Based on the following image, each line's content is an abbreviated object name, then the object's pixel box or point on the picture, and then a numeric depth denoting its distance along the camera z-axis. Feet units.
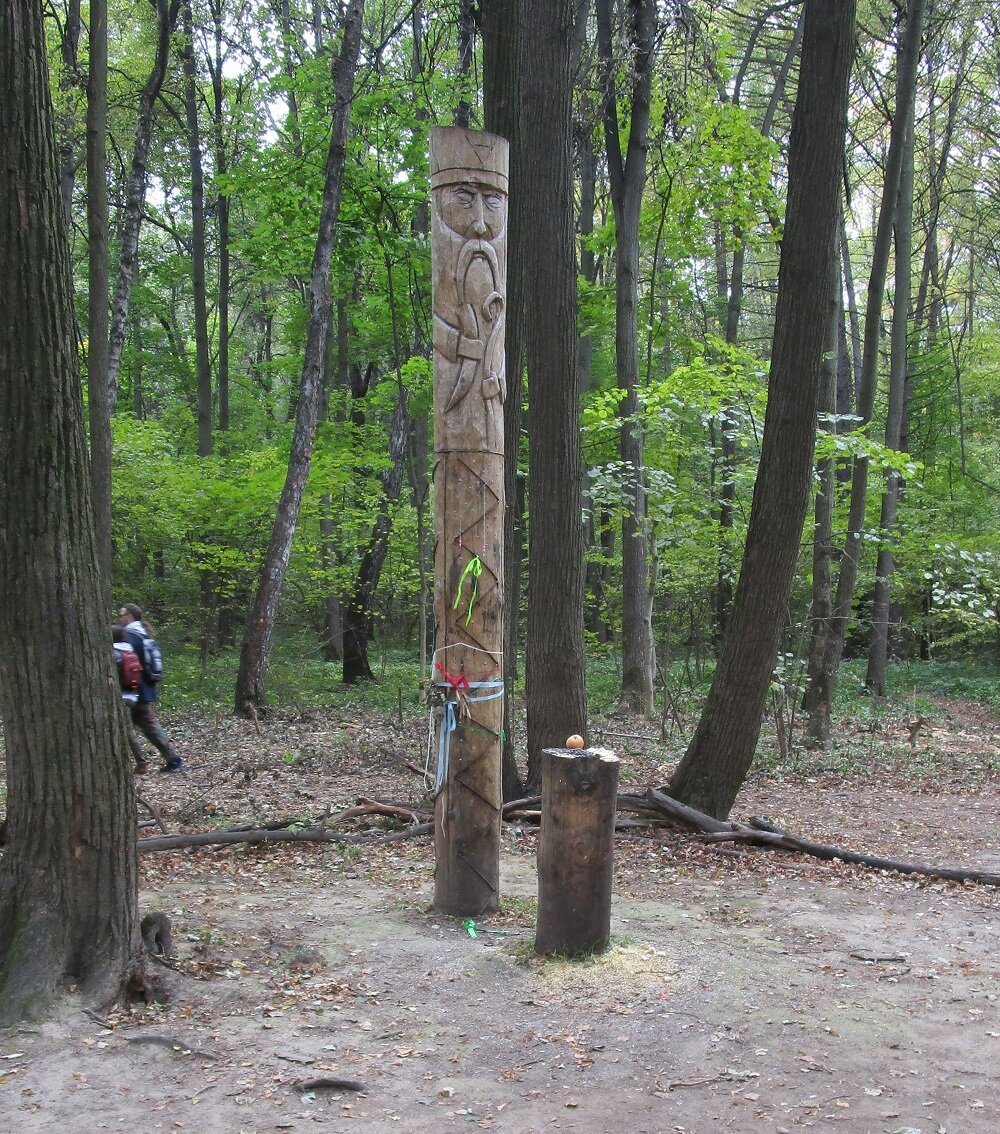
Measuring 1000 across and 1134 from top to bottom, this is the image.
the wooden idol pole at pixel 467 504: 18.61
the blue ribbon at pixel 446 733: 18.63
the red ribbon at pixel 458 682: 18.70
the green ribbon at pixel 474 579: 18.61
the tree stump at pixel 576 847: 16.38
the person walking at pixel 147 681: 33.34
